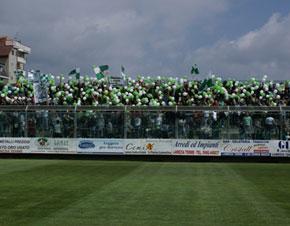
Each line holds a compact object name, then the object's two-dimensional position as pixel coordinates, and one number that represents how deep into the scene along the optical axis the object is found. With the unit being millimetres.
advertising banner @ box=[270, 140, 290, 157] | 25609
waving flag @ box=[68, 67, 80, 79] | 36875
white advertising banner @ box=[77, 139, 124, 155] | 26641
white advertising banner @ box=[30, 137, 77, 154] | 26953
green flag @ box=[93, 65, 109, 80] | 35844
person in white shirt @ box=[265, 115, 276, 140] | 25578
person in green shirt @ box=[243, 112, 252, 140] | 25562
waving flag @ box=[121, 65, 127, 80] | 37003
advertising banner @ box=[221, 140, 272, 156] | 25766
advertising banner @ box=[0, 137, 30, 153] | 27100
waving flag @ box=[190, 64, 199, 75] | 36344
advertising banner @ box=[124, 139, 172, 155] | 26406
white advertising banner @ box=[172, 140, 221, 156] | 26094
